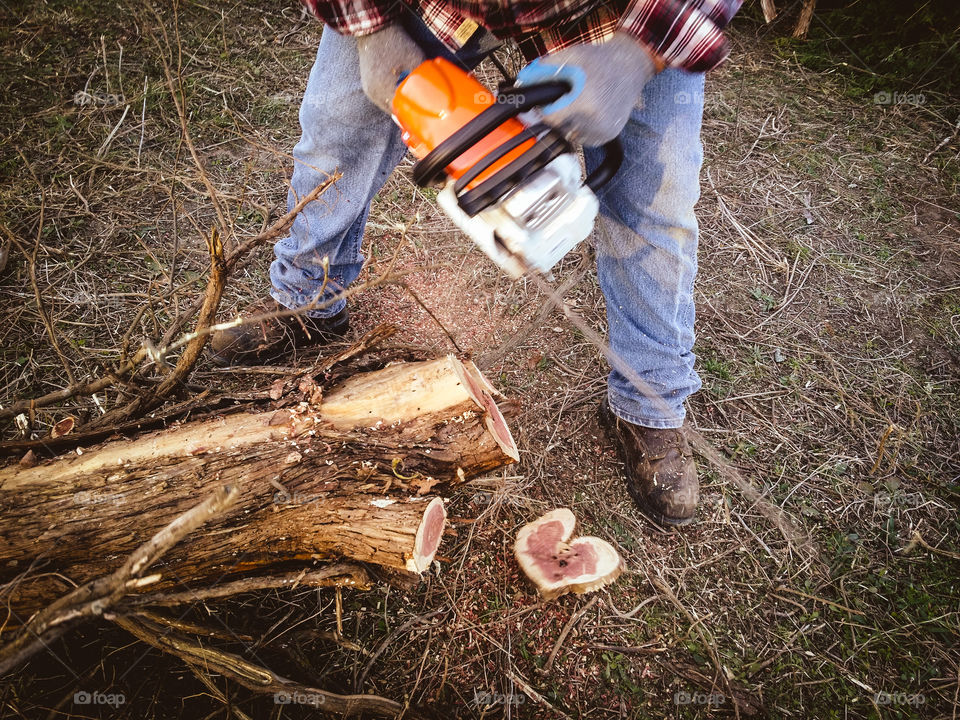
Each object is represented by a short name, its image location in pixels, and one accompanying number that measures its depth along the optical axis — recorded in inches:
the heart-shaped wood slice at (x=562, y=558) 64.8
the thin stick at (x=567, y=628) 62.4
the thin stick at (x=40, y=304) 55.9
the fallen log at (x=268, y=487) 48.7
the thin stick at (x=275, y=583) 47.1
